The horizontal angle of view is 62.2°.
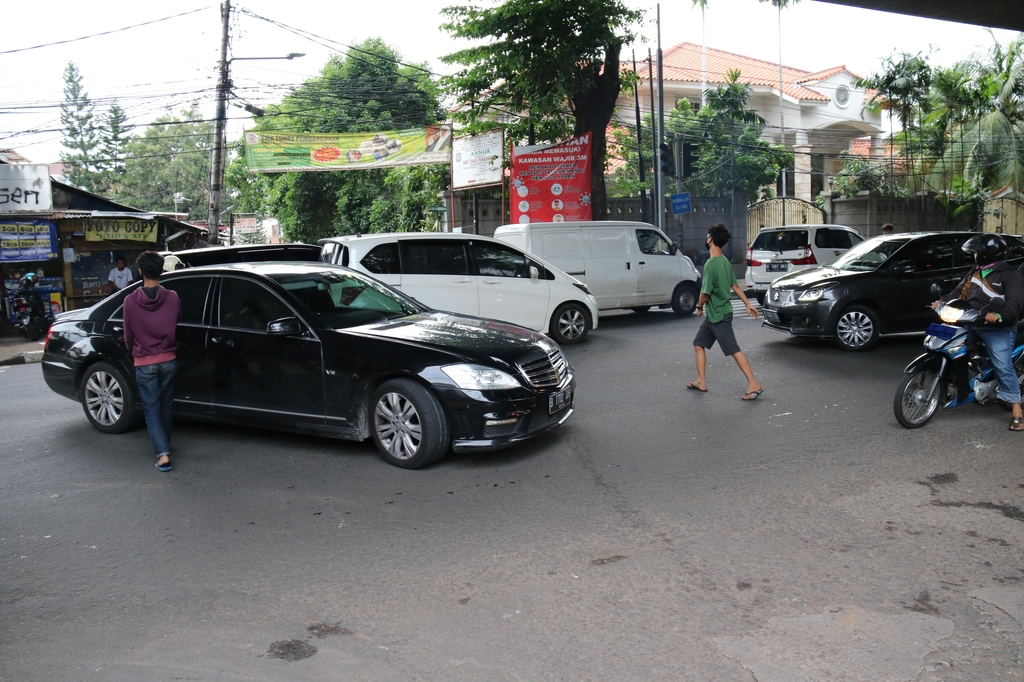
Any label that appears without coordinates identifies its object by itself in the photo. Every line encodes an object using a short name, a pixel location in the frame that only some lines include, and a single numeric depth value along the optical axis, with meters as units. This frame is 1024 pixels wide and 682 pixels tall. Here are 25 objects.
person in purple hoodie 6.36
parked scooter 17.27
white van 14.41
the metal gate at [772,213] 27.83
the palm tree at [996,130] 28.38
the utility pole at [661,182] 22.19
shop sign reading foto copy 19.42
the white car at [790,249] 18.50
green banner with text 25.55
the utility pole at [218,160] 21.31
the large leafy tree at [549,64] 20.08
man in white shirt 17.27
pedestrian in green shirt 8.48
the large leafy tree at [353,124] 34.33
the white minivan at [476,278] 11.33
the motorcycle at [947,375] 7.00
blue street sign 22.47
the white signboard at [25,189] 17.31
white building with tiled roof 39.41
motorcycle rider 6.72
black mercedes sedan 6.21
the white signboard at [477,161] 23.20
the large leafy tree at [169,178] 59.56
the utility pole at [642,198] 23.95
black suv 11.01
